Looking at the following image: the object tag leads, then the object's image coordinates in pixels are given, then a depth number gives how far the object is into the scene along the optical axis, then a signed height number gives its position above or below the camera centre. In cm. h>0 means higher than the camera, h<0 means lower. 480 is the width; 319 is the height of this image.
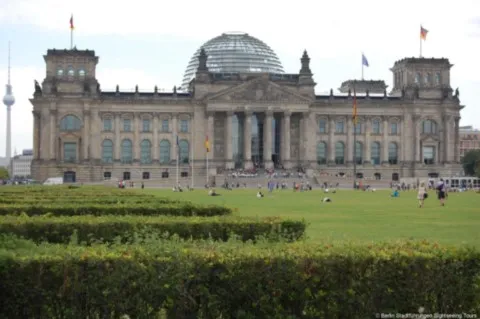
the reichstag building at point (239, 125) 13600 +878
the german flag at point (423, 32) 12962 +2373
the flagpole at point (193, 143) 13938 +549
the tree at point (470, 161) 16385 +283
